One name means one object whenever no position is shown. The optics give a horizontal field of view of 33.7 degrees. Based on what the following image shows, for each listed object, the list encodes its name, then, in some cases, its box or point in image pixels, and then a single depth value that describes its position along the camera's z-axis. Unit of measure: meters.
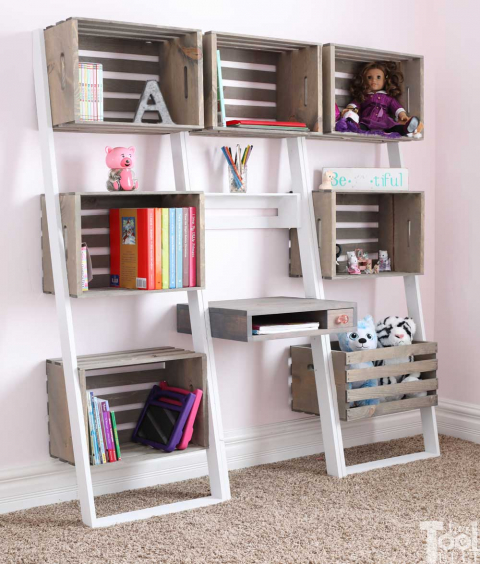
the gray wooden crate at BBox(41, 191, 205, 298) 2.39
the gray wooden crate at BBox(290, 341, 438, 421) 2.94
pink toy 2.56
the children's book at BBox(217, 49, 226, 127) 2.70
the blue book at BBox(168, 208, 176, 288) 2.55
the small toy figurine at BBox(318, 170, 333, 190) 3.04
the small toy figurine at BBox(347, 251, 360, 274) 3.13
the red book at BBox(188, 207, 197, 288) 2.60
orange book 2.53
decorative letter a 2.65
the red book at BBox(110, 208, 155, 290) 2.53
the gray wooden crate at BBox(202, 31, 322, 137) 2.85
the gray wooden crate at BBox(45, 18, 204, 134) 2.38
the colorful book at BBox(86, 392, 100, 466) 2.47
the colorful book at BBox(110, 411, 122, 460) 2.53
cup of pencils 2.91
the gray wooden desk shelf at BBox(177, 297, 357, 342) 2.61
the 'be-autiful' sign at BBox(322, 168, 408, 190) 3.13
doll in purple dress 3.14
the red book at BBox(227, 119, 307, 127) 2.73
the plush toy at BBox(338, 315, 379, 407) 3.06
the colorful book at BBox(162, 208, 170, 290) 2.54
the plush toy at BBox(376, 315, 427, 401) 3.13
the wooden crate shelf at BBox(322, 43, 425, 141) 2.93
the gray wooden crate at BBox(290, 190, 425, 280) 3.12
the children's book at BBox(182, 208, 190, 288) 2.58
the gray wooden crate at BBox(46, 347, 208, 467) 2.55
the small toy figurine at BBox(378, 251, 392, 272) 3.26
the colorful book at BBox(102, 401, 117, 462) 2.52
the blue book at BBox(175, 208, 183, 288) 2.57
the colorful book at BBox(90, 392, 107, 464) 2.50
